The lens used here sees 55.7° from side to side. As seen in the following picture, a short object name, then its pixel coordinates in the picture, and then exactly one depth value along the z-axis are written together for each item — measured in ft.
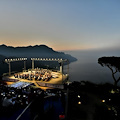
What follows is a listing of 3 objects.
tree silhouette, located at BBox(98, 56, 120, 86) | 65.61
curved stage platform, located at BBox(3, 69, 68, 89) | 61.72
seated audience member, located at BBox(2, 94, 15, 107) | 30.21
